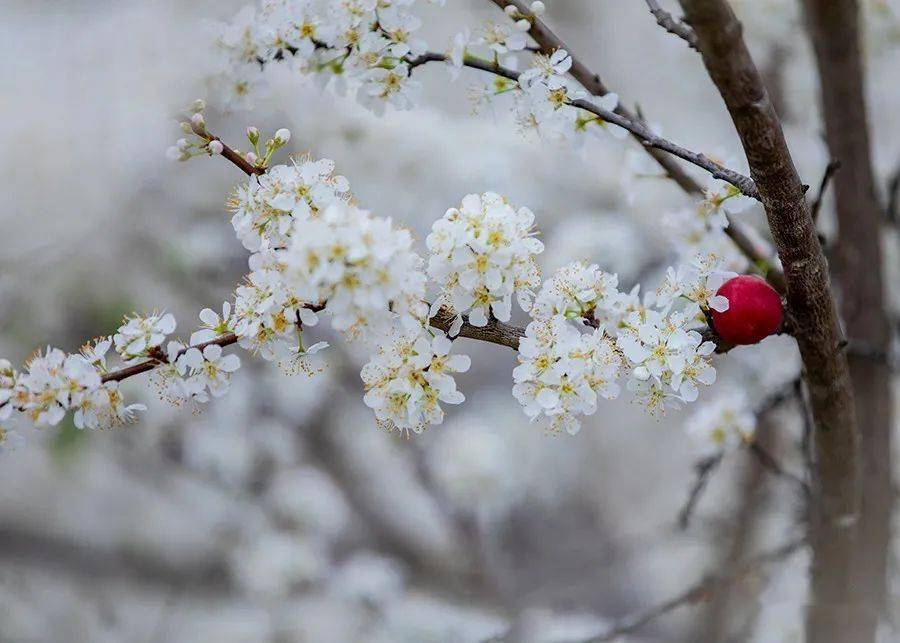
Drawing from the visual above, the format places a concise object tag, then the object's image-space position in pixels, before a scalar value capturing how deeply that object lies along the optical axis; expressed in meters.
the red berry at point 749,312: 1.59
